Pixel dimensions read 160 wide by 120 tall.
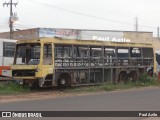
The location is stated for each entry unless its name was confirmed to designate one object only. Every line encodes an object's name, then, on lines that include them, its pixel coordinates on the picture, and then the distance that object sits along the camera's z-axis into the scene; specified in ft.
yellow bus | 79.71
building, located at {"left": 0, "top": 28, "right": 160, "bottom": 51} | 193.57
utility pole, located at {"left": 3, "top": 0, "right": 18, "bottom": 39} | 199.82
